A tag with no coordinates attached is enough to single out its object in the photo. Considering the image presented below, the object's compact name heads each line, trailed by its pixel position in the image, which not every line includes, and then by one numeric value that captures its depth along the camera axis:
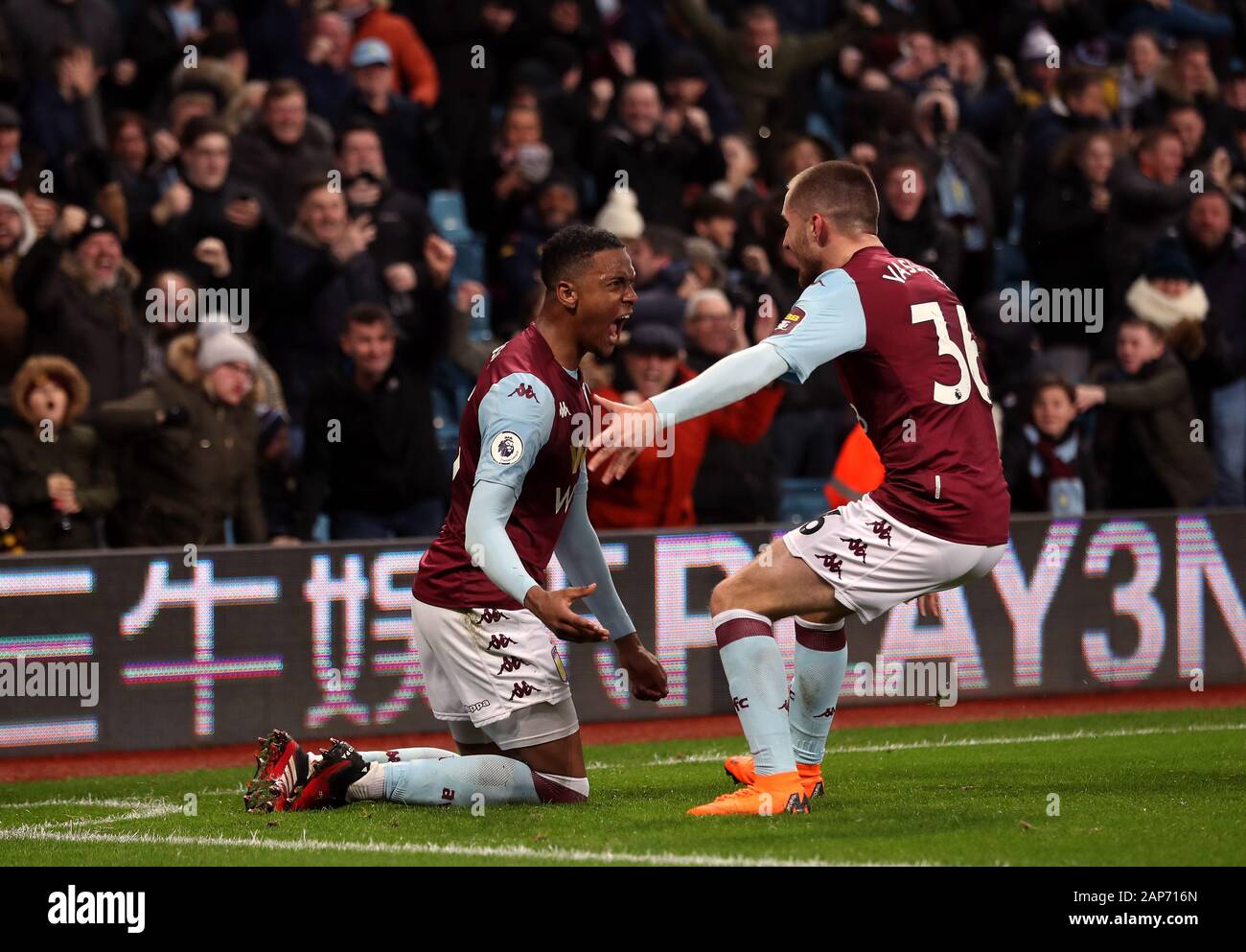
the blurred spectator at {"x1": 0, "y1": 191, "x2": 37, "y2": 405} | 10.65
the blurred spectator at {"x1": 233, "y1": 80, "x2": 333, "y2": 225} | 11.98
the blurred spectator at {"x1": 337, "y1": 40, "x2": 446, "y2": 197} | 12.75
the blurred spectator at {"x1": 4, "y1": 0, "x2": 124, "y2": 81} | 12.25
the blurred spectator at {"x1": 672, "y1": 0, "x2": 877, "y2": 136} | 15.10
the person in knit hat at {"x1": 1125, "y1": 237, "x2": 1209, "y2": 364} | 12.66
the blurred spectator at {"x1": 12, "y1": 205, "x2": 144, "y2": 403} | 10.62
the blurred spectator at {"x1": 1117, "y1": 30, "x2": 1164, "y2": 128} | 15.90
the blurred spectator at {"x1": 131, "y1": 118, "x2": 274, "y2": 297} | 11.20
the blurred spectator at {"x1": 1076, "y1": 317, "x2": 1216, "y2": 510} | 12.25
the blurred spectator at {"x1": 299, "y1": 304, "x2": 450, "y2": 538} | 10.62
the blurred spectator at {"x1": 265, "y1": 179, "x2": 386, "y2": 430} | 11.29
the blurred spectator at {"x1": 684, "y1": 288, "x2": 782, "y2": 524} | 11.02
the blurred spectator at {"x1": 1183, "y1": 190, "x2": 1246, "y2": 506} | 12.76
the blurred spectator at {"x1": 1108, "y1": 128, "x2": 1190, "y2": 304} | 13.23
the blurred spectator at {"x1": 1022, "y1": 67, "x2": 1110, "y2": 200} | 14.27
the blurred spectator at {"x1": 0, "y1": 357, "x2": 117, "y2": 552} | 9.93
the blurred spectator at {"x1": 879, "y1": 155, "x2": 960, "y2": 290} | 12.83
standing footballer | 6.34
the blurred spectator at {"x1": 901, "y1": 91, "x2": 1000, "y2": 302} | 13.64
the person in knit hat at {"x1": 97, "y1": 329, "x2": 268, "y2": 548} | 10.23
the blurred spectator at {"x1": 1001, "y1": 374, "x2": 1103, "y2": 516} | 11.81
